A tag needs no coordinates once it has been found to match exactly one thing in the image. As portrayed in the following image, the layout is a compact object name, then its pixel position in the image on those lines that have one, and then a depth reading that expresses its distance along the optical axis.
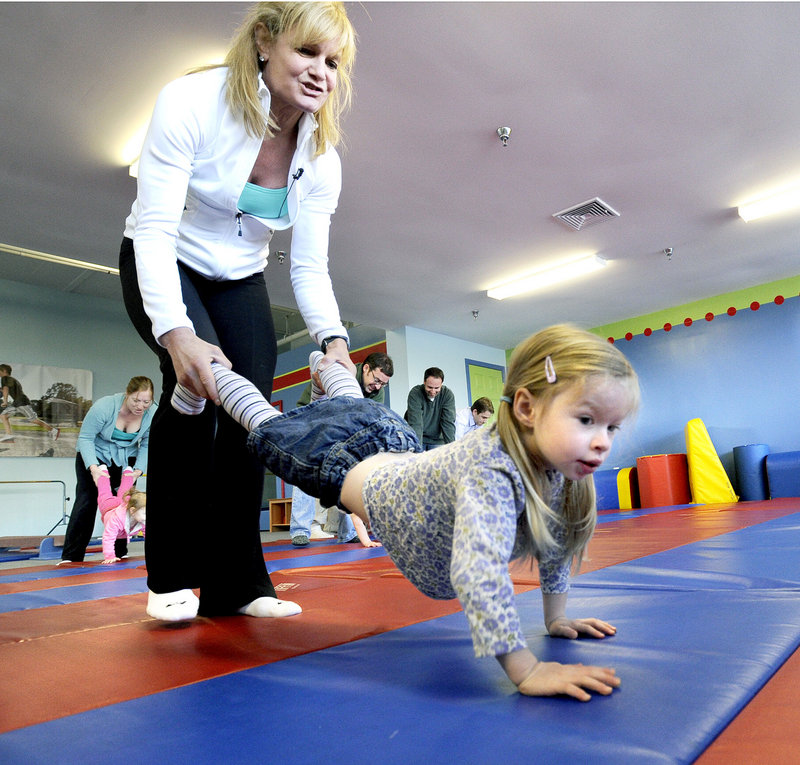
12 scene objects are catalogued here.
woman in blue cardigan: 3.73
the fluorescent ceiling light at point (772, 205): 4.82
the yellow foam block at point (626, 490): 6.77
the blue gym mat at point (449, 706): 0.58
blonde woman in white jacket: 1.19
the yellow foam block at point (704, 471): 6.23
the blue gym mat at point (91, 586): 1.99
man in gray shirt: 4.75
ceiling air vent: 4.72
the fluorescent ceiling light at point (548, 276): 5.85
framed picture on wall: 7.00
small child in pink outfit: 3.77
